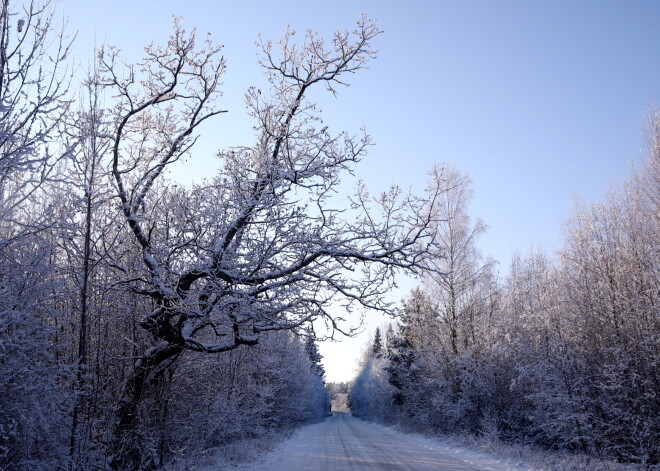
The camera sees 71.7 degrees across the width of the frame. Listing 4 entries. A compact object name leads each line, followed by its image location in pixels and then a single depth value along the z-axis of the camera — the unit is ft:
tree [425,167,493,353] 71.67
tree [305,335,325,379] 213.93
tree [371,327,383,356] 232.94
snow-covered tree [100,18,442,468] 26.20
